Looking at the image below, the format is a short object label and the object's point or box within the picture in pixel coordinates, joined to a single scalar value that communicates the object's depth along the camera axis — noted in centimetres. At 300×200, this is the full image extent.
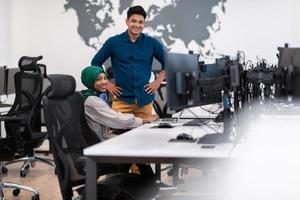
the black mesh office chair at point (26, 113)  472
